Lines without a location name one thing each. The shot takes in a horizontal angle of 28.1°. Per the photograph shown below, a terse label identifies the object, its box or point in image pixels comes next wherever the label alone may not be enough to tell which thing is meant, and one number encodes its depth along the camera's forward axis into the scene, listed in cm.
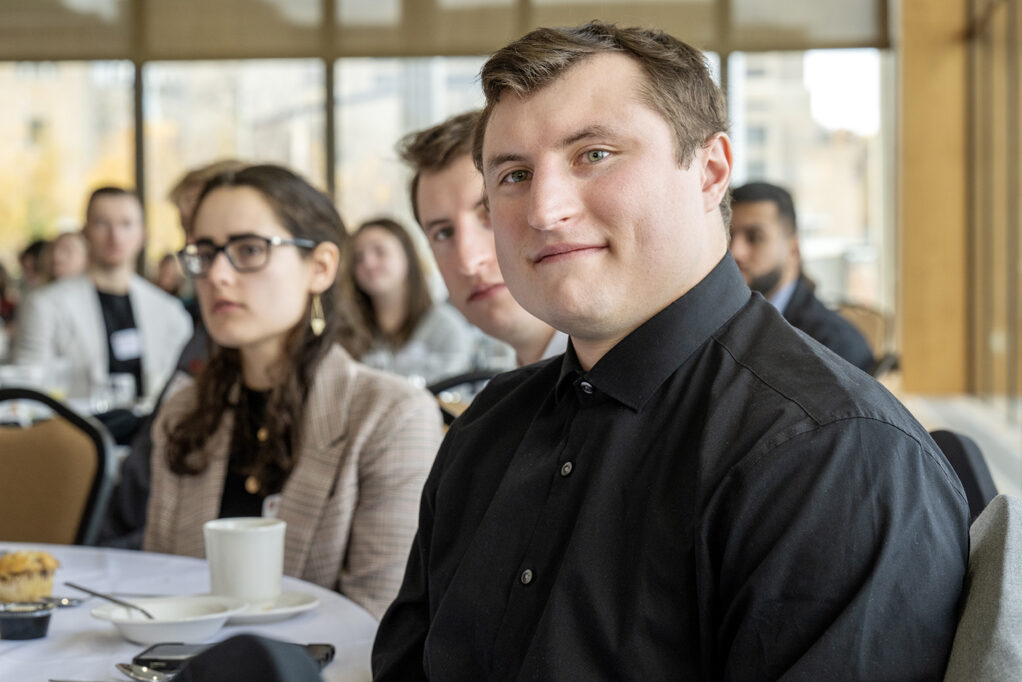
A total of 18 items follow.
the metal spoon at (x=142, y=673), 189
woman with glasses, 249
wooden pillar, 979
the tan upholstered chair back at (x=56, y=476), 290
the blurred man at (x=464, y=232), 256
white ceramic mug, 213
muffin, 212
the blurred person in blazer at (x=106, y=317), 577
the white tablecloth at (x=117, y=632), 196
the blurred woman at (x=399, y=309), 598
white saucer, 209
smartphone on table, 192
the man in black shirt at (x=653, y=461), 159
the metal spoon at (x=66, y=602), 215
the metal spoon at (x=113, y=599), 205
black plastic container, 204
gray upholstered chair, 153
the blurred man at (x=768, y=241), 503
